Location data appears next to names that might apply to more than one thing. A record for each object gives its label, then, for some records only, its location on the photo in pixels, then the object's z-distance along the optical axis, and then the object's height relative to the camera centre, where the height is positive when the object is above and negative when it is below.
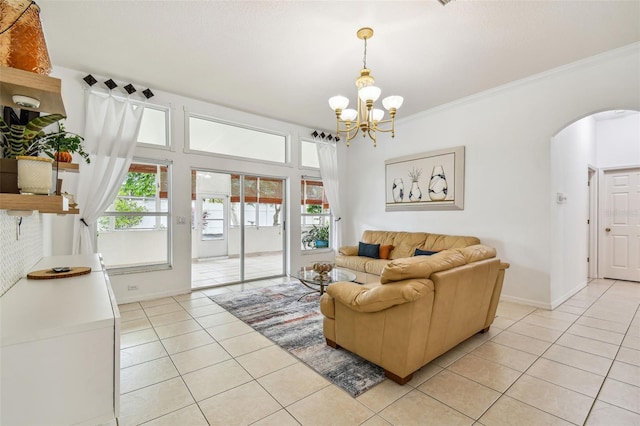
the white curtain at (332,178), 6.29 +0.72
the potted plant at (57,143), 1.83 +0.43
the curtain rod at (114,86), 3.82 +1.69
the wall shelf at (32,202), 1.09 +0.03
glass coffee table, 3.76 -0.88
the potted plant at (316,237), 6.23 -0.56
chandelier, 2.88 +1.13
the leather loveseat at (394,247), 4.59 -0.59
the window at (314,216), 6.20 -0.10
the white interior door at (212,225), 6.40 -0.32
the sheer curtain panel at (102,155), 3.78 +0.75
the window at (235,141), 4.86 +1.26
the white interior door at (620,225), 5.20 -0.24
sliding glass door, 5.47 -0.38
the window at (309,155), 6.25 +1.21
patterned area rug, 2.29 -1.28
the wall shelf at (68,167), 2.26 +0.34
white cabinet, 1.01 -0.56
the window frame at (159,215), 4.20 -0.07
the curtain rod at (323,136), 6.18 +1.62
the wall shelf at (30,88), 1.02 +0.45
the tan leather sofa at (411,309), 2.06 -0.76
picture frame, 4.72 +0.54
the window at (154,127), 4.36 +1.26
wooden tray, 1.91 -0.43
